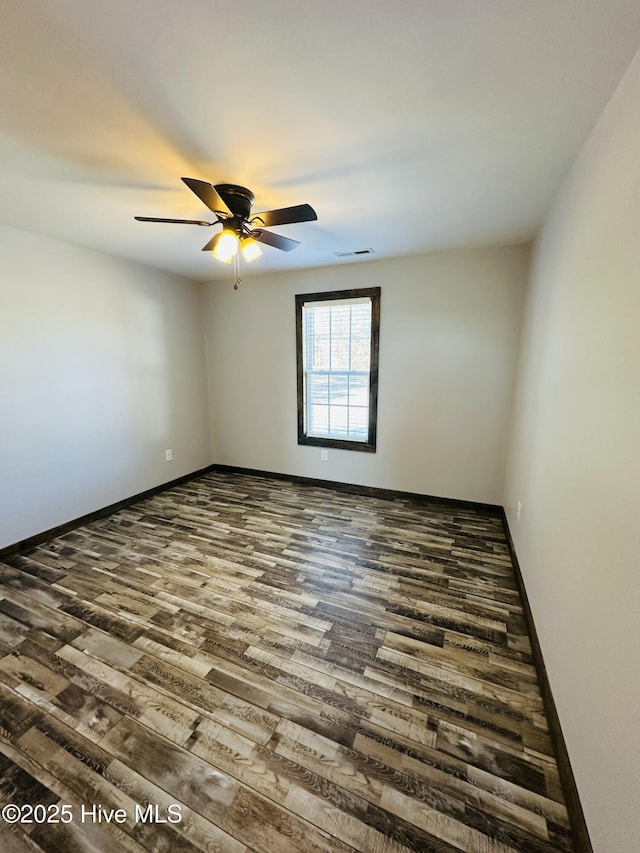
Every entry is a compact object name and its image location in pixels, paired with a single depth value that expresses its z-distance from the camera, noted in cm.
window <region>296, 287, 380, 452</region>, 356
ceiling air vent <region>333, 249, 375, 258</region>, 308
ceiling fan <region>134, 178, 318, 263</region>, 170
